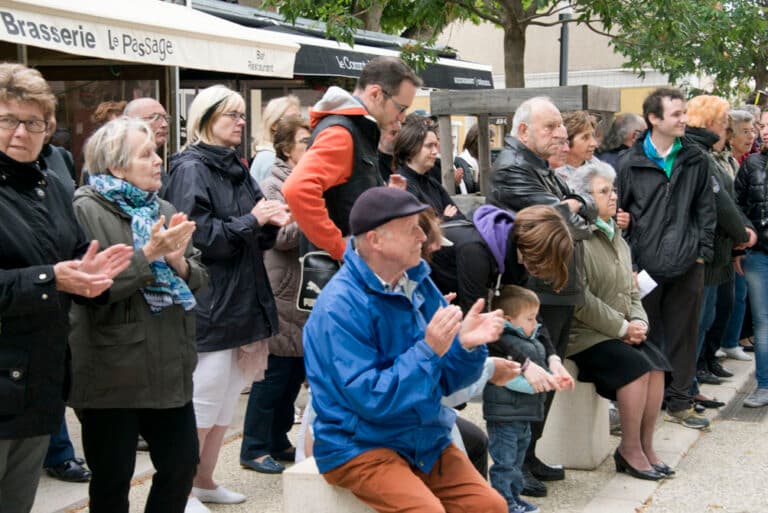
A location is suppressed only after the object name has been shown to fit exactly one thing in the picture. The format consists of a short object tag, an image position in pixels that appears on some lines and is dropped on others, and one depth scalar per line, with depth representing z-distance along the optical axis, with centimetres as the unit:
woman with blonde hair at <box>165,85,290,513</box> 483
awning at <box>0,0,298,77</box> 658
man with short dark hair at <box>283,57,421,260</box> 463
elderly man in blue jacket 329
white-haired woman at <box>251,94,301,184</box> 642
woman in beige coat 562
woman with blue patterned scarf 383
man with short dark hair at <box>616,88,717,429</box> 685
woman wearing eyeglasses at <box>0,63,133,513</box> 325
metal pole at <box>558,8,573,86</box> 2150
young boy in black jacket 476
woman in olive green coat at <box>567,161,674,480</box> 575
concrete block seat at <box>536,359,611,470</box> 590
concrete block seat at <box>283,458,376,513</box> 362
